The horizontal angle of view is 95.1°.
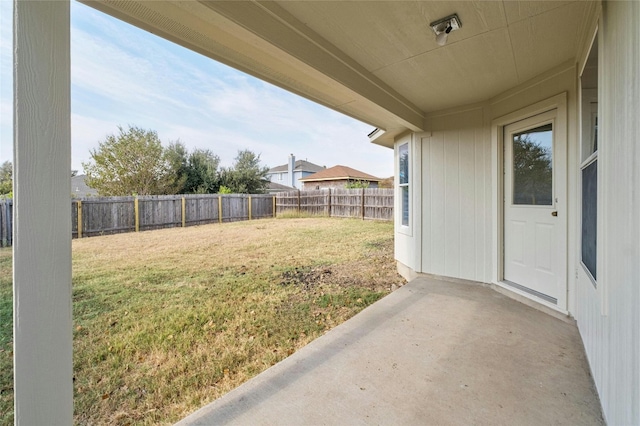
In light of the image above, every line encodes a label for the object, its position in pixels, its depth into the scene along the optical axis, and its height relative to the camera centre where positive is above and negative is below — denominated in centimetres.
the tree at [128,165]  1276 +211
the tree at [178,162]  1509 +261
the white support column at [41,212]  97 +0
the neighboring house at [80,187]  1466 +131
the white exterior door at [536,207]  270 +2
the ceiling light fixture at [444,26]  193 +125
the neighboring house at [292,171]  2923 +401
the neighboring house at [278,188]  2534 +204
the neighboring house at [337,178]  2189 +249
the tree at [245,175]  1767 +224
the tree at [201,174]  1614 +210
